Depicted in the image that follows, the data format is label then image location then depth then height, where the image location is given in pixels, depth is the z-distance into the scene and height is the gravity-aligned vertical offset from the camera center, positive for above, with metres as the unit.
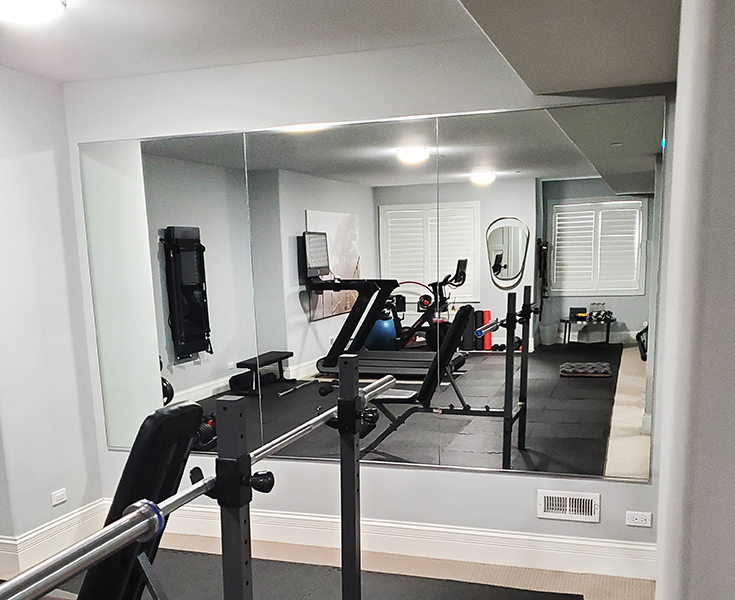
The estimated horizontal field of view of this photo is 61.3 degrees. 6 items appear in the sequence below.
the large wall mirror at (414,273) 2.79 -0.16
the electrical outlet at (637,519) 2.77 -1.26
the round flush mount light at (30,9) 2.06 +0.81
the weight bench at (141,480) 1.37 -0.52
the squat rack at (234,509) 1.01 -0.53
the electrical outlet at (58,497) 3.27 -1.31
